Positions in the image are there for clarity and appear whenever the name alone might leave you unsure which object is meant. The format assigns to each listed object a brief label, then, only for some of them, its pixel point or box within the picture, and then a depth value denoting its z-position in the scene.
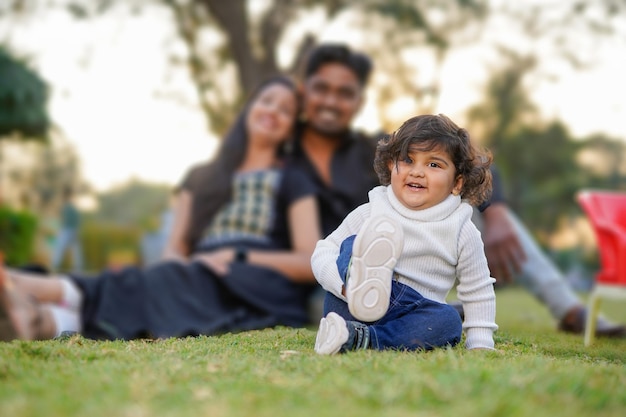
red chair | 4.60
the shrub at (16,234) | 11.06
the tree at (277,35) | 12.27
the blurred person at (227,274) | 4.34
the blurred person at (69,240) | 17.22
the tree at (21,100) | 12.33
